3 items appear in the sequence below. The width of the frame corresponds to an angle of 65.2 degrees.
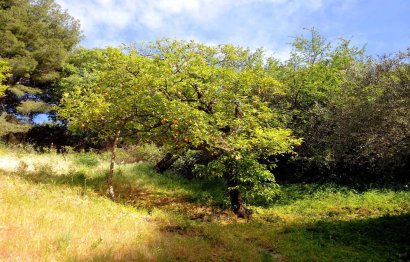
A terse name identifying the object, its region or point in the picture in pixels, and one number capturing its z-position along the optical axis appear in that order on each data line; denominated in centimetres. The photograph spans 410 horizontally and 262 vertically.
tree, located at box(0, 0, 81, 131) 3086
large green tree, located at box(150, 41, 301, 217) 1372
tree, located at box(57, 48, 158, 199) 1442
